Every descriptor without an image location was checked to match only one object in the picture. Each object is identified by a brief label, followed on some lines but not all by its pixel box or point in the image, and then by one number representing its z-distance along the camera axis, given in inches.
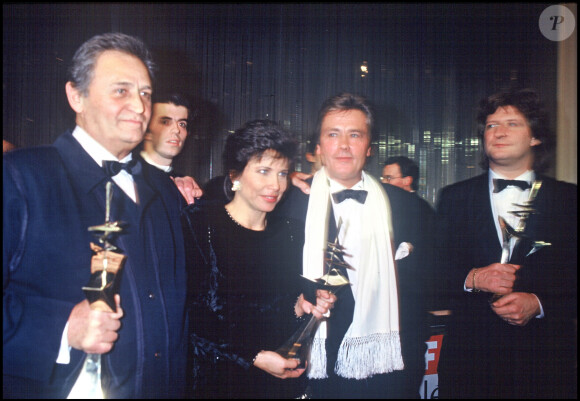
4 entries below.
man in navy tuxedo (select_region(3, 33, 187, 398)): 59.3
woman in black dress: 74.3
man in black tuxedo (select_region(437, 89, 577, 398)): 90.6
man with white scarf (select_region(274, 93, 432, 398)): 91.7
